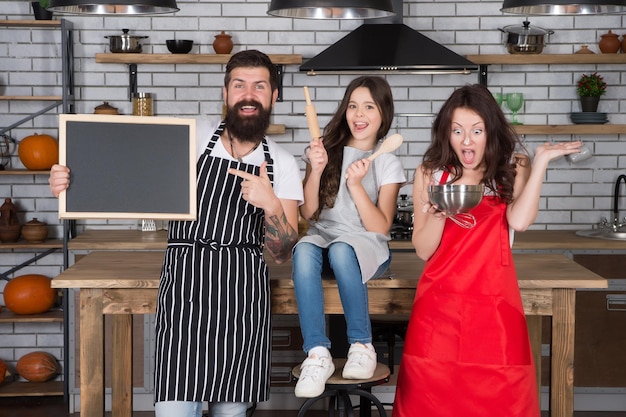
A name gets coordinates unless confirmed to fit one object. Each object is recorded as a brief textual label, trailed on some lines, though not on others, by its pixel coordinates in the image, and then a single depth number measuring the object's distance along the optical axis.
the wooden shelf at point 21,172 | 5.49
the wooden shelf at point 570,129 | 5.62
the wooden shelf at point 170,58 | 5.56
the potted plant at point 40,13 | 5.55
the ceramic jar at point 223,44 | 5.64
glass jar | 5.65
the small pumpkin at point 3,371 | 5.55
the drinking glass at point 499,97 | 5.71
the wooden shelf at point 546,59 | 5.61
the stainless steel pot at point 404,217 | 5.48
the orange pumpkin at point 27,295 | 5.51
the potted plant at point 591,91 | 5.71
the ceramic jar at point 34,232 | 5.61
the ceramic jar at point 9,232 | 5.56
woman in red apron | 2.98
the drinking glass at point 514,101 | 5.64
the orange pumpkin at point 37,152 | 5.54
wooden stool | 3.09
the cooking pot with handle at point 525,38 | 5.66
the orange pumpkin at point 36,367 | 5.68
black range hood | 5.26
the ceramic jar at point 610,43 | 5.69
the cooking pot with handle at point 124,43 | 5.58
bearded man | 3.01
